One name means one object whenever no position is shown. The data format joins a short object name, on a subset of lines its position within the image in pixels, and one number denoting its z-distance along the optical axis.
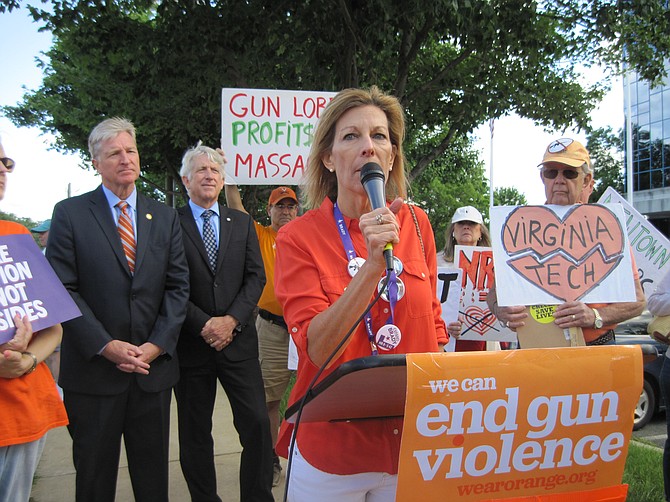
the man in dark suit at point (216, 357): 3.72
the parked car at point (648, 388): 6.67
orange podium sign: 1.37
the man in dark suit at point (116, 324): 3.04
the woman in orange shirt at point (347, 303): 1.75
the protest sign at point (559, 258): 2.22
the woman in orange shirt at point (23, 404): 2.44
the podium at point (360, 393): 1.26
